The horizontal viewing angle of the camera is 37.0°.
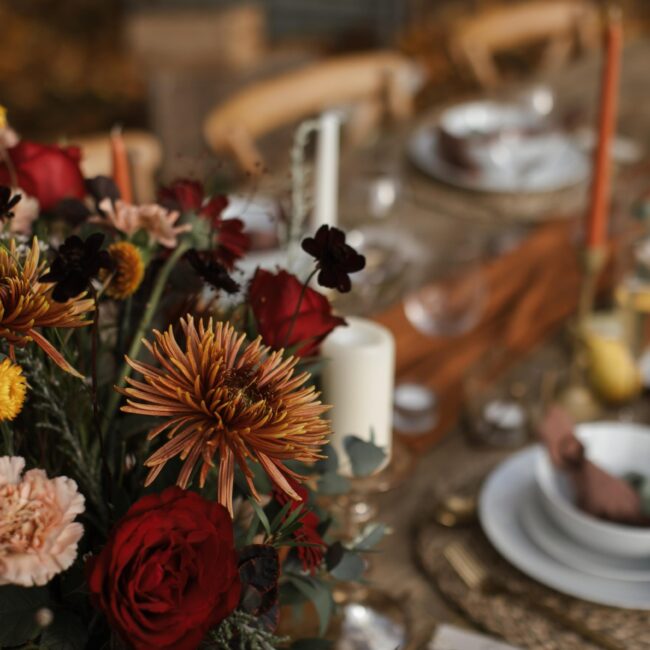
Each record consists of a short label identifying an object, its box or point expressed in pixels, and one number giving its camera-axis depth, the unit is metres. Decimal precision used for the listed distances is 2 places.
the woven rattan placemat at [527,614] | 0.71
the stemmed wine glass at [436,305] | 0.98
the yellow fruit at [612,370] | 0.99
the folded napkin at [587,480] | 0.75
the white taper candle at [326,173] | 0.81
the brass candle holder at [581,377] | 0.98
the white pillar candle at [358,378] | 0.69
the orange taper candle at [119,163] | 0.73
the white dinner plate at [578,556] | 0.74
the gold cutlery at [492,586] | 0.71
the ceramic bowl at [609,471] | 0.73
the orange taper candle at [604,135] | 0.91
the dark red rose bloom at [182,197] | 0.58
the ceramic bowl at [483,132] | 1.45
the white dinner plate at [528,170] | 1.43
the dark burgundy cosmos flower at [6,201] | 0.48
